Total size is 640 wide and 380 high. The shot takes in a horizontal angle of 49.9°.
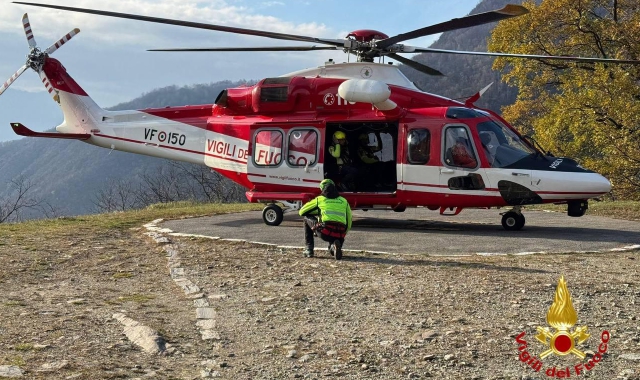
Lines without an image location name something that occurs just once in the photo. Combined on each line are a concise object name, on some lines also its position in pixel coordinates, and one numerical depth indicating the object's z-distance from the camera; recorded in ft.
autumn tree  75.66
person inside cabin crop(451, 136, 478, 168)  42.01
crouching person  32.58
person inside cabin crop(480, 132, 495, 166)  41.63
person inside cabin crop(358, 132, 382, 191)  46.98
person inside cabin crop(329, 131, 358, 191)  46.16
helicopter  40.83
